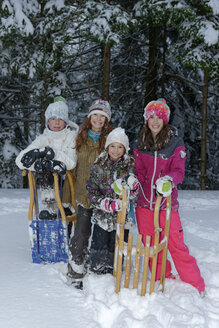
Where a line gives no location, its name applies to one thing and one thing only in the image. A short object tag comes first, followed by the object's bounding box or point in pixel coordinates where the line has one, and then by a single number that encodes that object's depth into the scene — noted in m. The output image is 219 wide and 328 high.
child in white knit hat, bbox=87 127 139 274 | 2.92
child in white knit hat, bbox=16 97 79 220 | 3.17
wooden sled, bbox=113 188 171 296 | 2.54
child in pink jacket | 2.87
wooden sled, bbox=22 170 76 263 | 3.32
